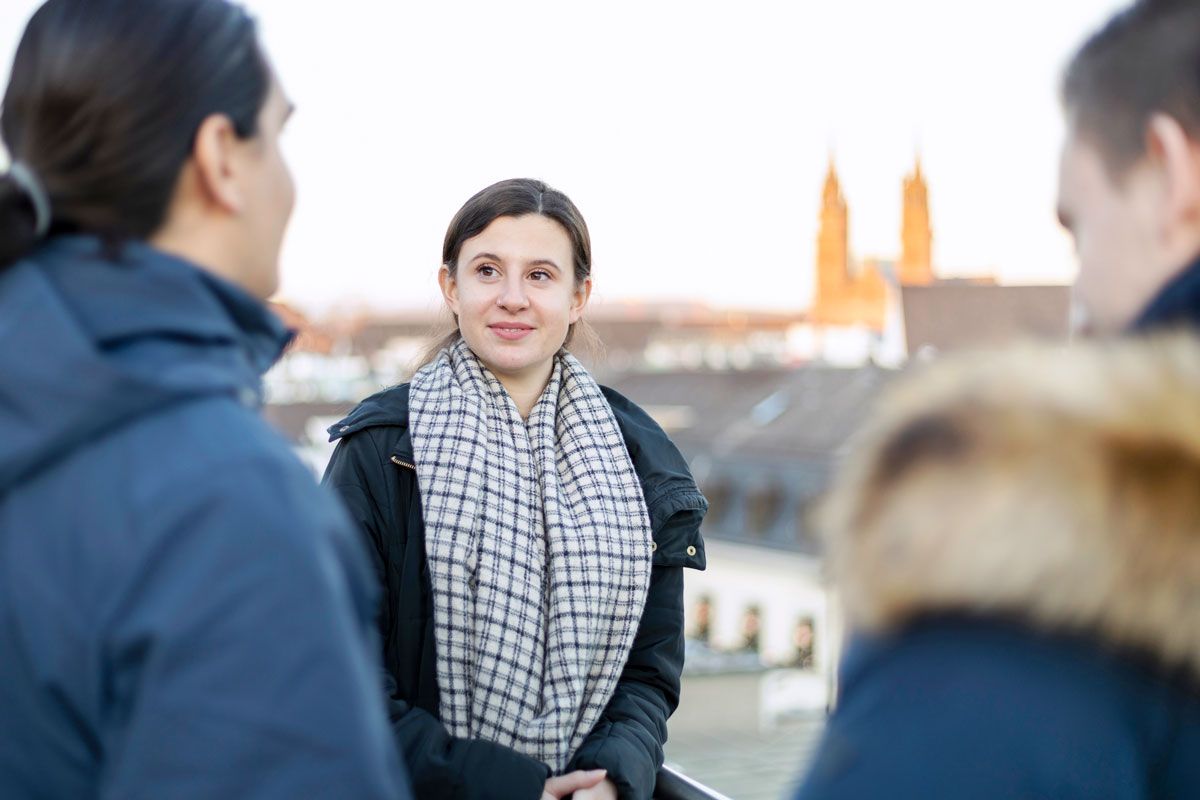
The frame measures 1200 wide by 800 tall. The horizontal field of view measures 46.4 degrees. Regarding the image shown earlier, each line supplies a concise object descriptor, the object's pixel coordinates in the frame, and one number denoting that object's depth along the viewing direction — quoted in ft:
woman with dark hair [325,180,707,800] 7.39
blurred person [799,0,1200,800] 3.12
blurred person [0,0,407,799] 3.42
